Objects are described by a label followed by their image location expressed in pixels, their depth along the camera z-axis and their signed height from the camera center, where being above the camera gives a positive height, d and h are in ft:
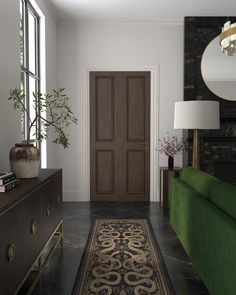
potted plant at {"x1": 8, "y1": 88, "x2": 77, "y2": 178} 8.45 -0.61
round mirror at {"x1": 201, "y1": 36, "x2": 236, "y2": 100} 16.76 +3.26
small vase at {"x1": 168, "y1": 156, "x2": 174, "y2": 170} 16.65 -1.29
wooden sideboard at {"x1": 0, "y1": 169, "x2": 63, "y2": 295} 5.41 -1.79
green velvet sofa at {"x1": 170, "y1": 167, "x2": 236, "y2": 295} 5.70 -1.89
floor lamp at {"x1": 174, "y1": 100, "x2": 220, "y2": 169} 10.90 +0.69
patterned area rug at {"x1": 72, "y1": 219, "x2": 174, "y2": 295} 8.10 -3.63
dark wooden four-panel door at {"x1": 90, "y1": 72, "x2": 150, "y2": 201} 17.85 +0.00
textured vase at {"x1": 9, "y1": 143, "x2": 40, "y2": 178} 8.45 -0.63
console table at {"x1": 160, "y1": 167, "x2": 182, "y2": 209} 16.22 -2.38
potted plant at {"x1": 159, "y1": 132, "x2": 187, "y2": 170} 16.71 -0.51
